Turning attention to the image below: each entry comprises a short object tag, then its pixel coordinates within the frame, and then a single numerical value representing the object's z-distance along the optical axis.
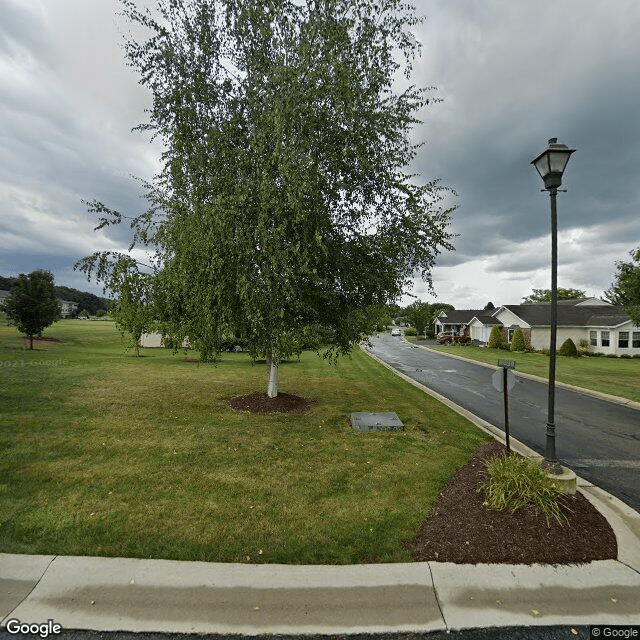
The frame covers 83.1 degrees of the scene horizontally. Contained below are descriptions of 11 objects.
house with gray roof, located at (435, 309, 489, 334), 61.03
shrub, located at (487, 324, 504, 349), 39.75
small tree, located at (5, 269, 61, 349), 23.81
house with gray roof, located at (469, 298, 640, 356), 31.53
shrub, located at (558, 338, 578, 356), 31.55
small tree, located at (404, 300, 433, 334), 63.19
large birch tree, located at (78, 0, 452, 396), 8.34
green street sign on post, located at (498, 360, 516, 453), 6.34
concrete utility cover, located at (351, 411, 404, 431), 8.88
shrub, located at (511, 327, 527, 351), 36.19
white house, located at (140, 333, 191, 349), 31.45
